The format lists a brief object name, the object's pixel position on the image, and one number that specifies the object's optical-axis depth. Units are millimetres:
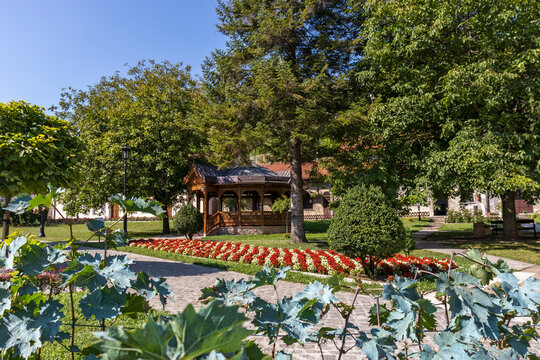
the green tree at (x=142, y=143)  19625
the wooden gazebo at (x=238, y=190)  19156
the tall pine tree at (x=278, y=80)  12297
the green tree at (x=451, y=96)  11492
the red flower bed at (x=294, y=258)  8484
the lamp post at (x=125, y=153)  15770
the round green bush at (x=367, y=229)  7387
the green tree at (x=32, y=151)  6738
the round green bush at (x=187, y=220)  15953
